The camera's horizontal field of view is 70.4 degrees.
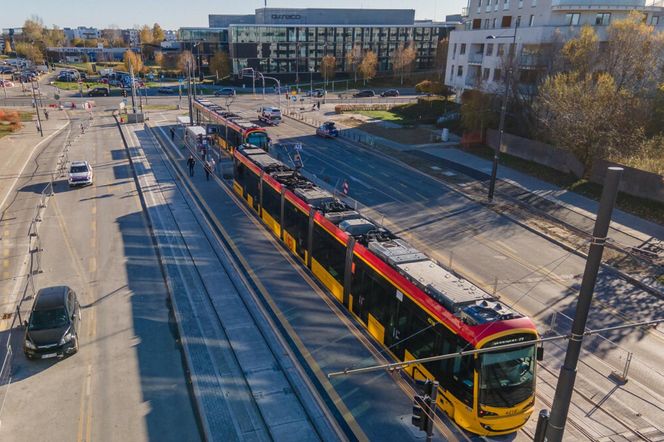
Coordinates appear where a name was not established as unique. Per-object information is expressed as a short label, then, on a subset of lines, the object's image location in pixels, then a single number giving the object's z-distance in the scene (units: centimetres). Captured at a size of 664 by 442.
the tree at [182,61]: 11112
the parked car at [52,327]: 1442
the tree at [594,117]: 3184
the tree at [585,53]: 3822
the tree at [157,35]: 16516
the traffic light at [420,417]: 891
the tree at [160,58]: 13075
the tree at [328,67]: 10506
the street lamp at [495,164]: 2856
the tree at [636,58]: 3553
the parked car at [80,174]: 3284
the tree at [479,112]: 4631
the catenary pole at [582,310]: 681
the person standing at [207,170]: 3508
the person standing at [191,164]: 3525
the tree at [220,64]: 11012
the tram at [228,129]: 3762
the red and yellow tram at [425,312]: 1106
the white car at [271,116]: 6275
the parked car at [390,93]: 9338
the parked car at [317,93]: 9185
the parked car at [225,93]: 9449
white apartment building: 4534
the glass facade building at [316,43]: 10675
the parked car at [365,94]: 9300
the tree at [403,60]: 10444
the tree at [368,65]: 10188
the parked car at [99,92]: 8988
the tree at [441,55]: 9673
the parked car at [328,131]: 5328
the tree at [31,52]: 12746
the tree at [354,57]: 10950
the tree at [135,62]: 10996
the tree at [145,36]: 16088
